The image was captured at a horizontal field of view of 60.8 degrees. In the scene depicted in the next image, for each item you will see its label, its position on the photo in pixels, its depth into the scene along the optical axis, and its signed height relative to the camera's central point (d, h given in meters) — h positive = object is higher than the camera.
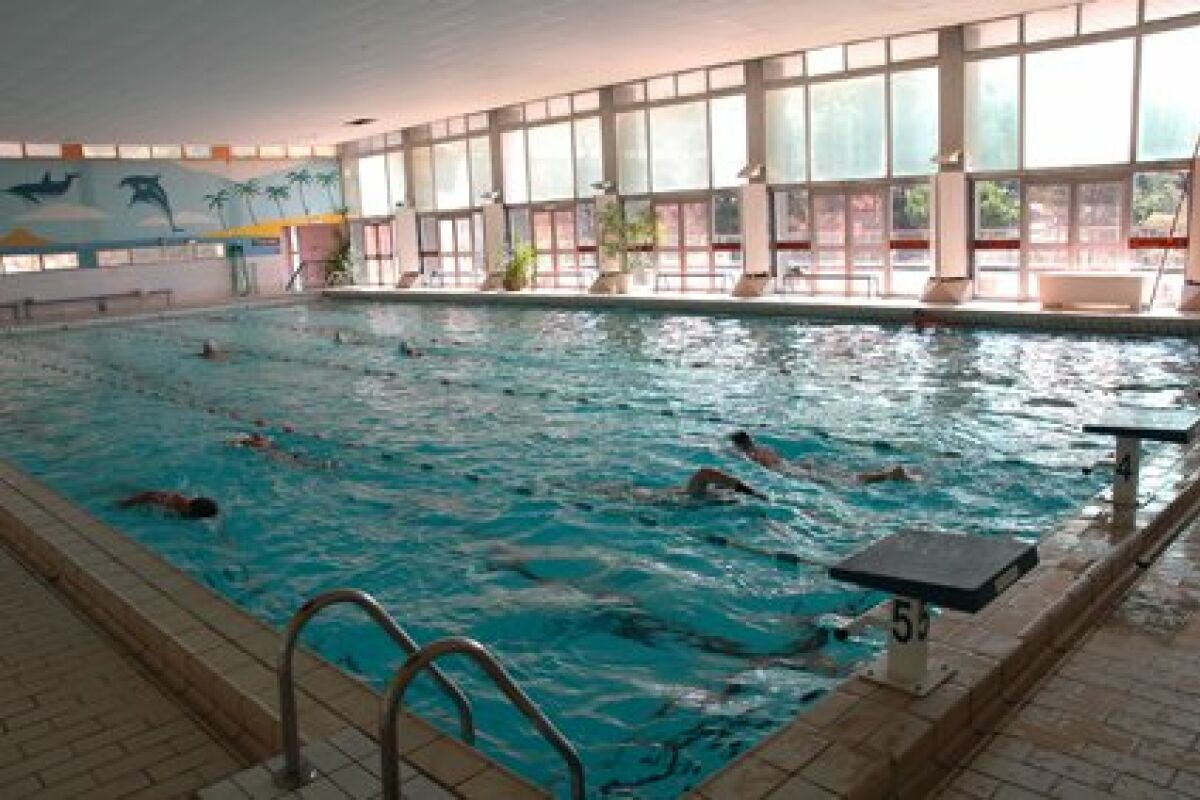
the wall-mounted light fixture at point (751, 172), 18.44 +1.32
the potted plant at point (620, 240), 20.62 +0.23
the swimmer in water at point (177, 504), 7.40 -1.69
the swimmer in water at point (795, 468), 7.32 -1.68
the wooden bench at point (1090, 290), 13.59 -0.81
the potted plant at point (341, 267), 28.27 -0.06
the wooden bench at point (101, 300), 24.56 -0.54
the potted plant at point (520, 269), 22.73 -0.27
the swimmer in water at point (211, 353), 15.88 -1.28
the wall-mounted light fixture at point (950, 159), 15.70 +1.18
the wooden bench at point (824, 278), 17.44 -0.63
